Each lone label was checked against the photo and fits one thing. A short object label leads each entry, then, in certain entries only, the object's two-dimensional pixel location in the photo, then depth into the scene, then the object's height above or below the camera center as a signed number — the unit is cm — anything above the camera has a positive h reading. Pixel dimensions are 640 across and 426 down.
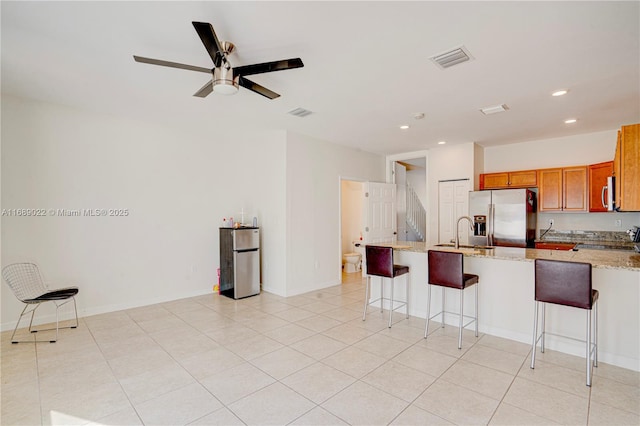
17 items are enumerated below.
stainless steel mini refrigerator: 504 -86
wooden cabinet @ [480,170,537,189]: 545 +63
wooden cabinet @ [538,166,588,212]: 499 +40
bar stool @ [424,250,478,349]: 321 -68
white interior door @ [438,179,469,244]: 597 +11
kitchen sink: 381 -46
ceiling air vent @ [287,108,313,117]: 407 +141
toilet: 707 -118
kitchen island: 271 -93
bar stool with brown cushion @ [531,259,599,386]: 248 -67
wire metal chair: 338 -93
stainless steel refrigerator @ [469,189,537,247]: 513 -8
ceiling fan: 226 +119
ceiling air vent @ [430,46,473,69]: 256 +139
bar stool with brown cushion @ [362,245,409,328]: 374 -68
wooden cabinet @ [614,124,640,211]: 281 +43
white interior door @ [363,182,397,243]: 652 +1
